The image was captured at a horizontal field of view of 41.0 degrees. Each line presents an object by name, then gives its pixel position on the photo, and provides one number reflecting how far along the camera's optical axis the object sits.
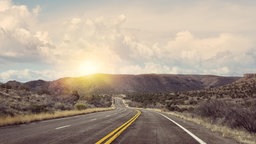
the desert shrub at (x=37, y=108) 29.88
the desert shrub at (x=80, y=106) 47.62
